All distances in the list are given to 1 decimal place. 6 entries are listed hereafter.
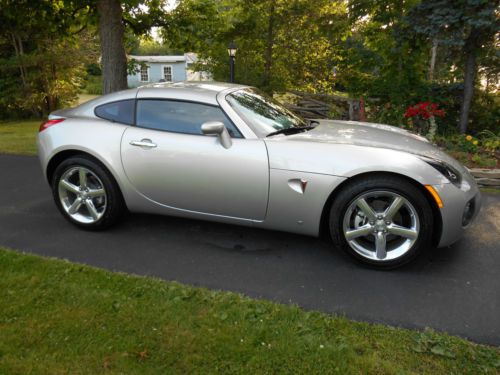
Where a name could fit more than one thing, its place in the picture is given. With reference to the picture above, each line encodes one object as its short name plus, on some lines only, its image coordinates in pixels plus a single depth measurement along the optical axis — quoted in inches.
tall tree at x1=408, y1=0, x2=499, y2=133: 247.8
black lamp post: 412.2
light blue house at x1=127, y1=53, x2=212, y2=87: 1515.7
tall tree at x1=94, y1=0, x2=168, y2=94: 288.2
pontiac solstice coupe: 120.2
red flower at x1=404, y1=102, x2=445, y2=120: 261.4
